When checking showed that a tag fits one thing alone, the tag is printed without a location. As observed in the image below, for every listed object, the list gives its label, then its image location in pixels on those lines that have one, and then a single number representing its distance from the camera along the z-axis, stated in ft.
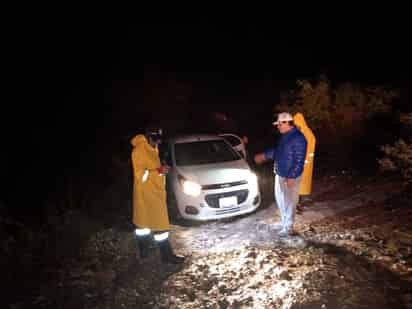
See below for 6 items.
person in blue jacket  19.16
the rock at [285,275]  15.67
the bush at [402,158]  24.33
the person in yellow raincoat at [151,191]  17.49
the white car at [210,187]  22.70
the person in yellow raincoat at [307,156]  22.82
